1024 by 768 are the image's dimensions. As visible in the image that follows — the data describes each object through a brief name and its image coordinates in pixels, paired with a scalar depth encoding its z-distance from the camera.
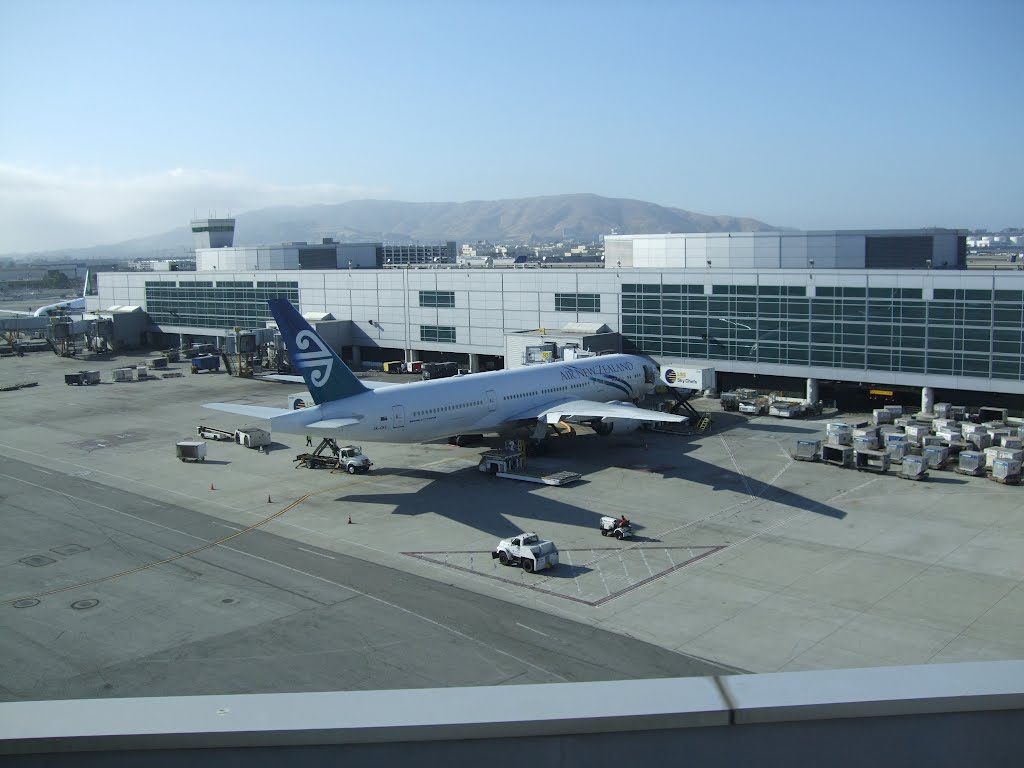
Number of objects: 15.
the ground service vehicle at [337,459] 52.97
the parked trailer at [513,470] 49.62
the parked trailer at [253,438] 61.34
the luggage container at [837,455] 51.59
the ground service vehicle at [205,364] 102.75
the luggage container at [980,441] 53.38
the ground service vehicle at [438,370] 89.75
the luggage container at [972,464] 49.28
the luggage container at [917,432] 54.96
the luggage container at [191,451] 57.03
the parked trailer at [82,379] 94.88
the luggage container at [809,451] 53.00
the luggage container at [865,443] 54.69
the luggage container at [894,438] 53.34
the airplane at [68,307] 150.12
